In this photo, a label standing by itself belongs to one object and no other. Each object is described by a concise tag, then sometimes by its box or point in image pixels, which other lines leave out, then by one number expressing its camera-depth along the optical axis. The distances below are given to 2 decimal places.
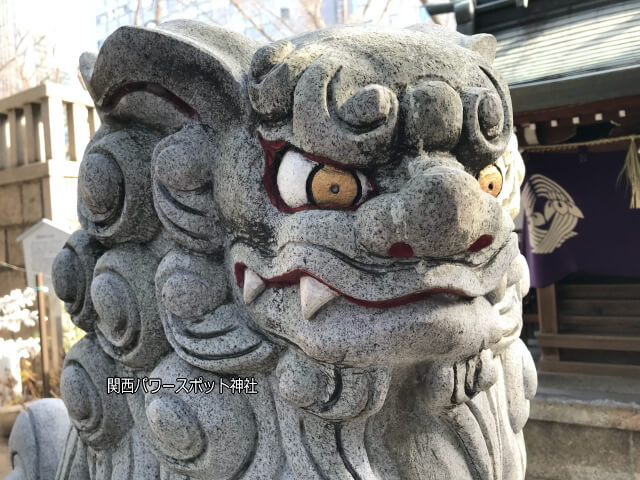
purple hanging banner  4.02
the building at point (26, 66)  11.82
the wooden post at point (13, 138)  6.30
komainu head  1.18
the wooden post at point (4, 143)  6.39
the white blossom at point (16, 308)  4.83
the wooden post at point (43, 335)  4.35
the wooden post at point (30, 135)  6.09
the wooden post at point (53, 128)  5.93
